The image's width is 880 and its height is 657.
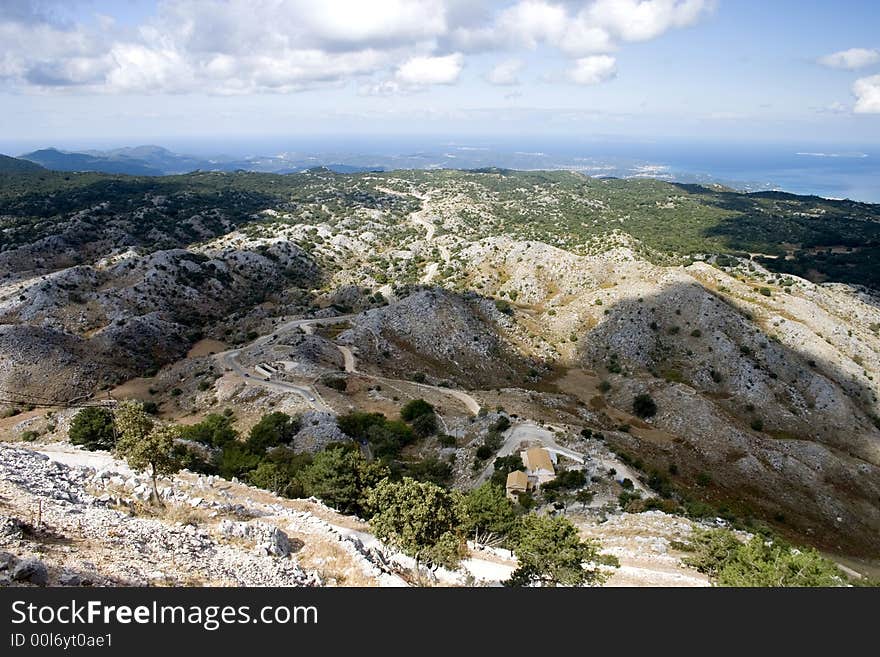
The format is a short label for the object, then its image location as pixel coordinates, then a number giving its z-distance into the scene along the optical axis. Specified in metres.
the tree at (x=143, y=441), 27.83
